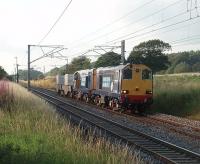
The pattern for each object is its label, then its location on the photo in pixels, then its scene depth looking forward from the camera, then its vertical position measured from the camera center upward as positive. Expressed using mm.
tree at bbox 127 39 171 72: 76062 +4420
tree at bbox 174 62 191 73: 111362 +2991
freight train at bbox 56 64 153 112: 27922 -446
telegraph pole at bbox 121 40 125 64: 35597 +2302
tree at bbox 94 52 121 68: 61506 +2829
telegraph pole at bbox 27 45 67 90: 48950 +2970
